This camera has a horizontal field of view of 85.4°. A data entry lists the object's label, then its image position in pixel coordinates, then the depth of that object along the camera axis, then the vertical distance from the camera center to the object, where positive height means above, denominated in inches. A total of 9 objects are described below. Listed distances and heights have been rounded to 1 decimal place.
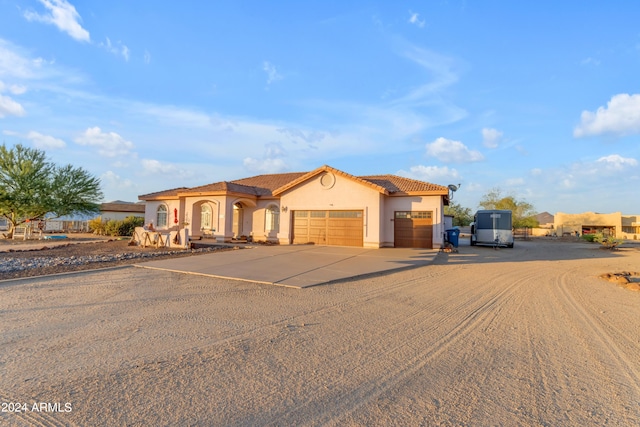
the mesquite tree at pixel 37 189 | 1063.6 +109.9
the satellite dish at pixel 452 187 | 904.9 +108.7
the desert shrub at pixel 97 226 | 1386.6 -7.5
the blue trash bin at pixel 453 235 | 935.7 -16.4
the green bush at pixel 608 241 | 1070.7 -31.3
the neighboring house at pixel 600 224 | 2276.1 +50.4
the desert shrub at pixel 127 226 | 1299.2 -5.4
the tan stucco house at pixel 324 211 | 808.9 +41.7
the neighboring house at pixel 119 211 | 1865.7 +76.1
